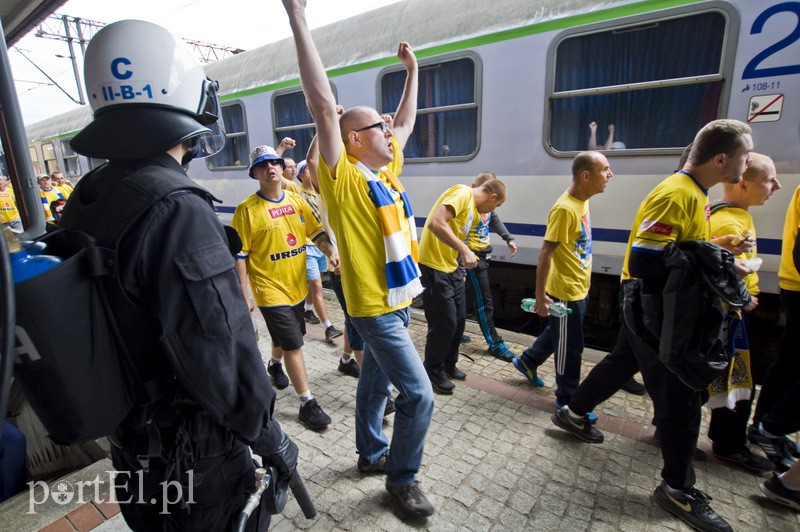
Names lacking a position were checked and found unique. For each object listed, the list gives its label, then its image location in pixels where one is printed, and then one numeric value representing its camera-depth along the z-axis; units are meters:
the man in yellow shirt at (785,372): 2.46
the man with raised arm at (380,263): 1.94
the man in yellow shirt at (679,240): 2.04
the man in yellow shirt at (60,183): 9.55
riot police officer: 1.05
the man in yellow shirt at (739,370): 2.41
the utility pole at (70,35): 15.28
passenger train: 3.27
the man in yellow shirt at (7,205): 8.01
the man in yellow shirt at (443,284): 3.41
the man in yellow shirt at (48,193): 8.47
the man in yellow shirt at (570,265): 2.87
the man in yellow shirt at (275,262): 3.05
